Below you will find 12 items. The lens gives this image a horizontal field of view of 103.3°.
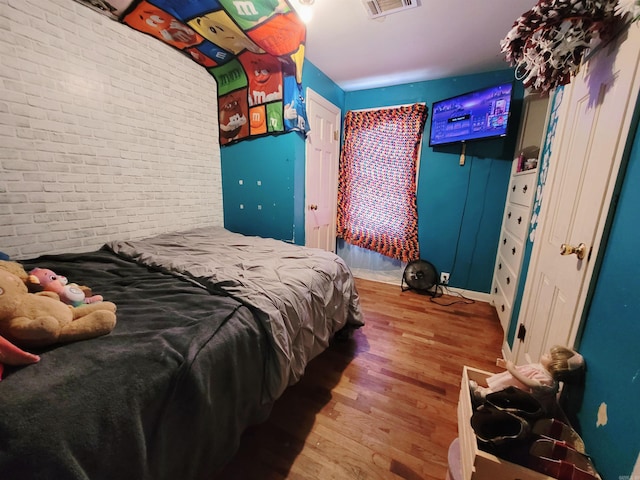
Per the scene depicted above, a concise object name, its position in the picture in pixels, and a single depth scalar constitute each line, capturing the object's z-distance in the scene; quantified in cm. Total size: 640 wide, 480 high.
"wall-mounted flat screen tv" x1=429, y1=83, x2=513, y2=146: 236
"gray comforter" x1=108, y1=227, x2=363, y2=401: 115
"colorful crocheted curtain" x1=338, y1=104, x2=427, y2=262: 302
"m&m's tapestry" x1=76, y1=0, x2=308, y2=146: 172
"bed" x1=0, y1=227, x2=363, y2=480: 61
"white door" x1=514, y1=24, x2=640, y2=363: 90
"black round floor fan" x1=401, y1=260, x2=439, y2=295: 301
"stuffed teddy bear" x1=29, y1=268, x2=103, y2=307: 101
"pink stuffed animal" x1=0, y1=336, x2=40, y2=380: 67
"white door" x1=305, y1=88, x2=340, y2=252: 276
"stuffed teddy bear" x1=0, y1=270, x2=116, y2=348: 74
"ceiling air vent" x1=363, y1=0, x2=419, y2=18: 169
